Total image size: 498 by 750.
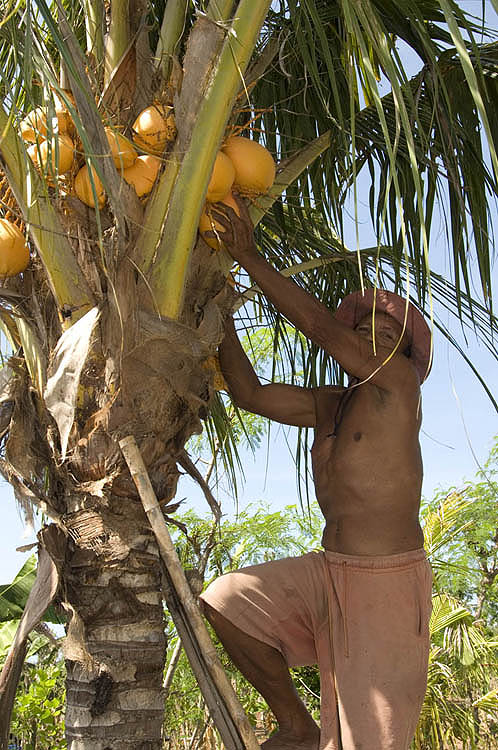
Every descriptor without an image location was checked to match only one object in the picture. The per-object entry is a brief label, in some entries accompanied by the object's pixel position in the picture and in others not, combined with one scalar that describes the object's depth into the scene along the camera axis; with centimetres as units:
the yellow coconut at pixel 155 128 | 230
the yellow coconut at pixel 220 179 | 237
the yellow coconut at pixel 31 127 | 231
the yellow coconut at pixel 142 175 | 232
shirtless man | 242
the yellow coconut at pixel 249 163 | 247
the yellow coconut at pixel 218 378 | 296
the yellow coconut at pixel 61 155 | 229
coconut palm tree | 216
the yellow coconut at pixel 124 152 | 229
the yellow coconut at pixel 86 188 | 229
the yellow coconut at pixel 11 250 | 237
